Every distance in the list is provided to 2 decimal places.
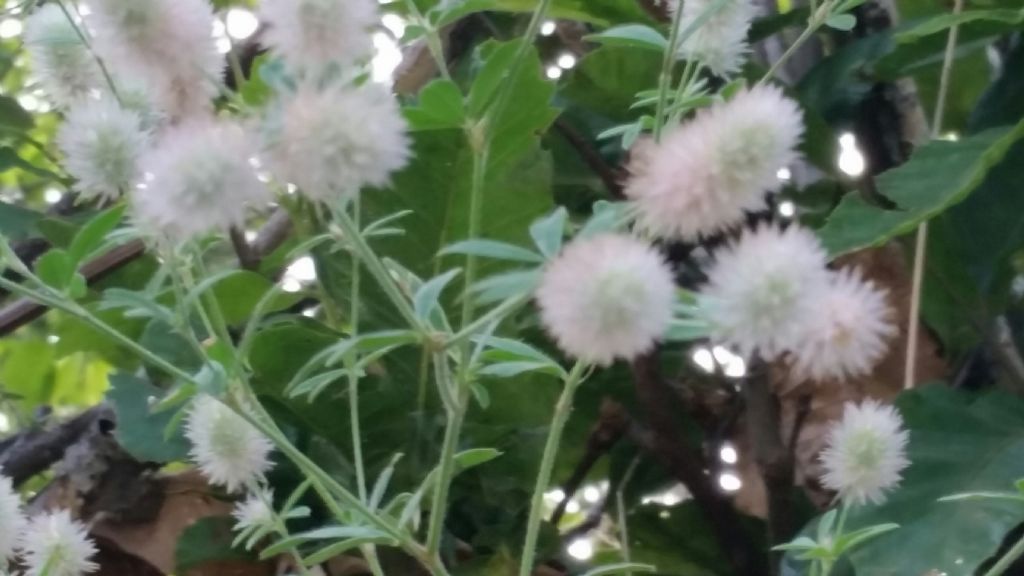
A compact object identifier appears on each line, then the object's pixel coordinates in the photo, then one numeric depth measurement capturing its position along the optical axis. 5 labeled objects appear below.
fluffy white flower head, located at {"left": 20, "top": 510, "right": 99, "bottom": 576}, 0.45
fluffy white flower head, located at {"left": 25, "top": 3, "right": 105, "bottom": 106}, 0.45
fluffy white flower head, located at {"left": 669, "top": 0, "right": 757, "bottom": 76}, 0.44
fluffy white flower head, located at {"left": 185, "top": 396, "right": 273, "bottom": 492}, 0.44
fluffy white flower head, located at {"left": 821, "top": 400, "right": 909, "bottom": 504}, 0.42
